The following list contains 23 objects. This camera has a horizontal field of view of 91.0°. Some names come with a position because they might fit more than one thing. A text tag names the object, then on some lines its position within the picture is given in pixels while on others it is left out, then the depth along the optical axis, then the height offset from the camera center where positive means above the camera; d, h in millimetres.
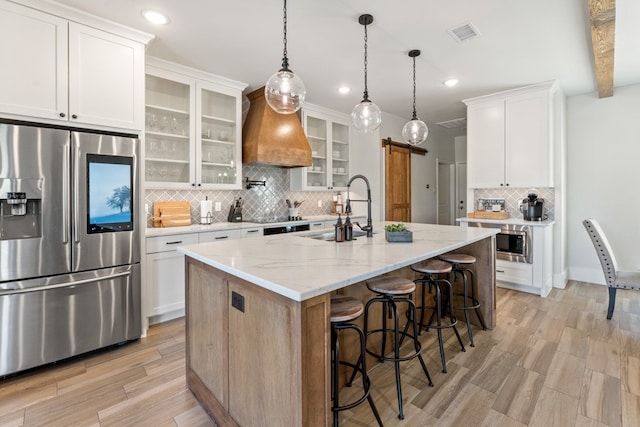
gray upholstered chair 2984 -571
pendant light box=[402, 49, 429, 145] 3137 +849
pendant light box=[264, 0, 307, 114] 2047 +828
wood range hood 3859 +991
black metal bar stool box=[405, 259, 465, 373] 2234 -607
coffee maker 4020 +68
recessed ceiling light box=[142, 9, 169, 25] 2422 +1570
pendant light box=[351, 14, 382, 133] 2684 +856
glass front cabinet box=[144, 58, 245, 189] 3350 +1001
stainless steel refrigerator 2111 -202
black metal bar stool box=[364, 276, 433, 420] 1798 -508
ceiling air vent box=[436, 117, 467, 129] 5973 +1818
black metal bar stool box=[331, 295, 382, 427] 1547 -555
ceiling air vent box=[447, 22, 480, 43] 2662 +1595
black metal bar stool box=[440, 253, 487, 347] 2640 -609
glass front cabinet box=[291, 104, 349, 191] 4766 +1042
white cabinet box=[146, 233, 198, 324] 2920 -578
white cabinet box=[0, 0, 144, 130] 2143 +1091
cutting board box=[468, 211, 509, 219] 4322 -13
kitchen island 1230 -472
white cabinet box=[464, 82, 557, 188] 3984 +1021
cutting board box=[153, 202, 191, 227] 3367 +16
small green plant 2346 -104
